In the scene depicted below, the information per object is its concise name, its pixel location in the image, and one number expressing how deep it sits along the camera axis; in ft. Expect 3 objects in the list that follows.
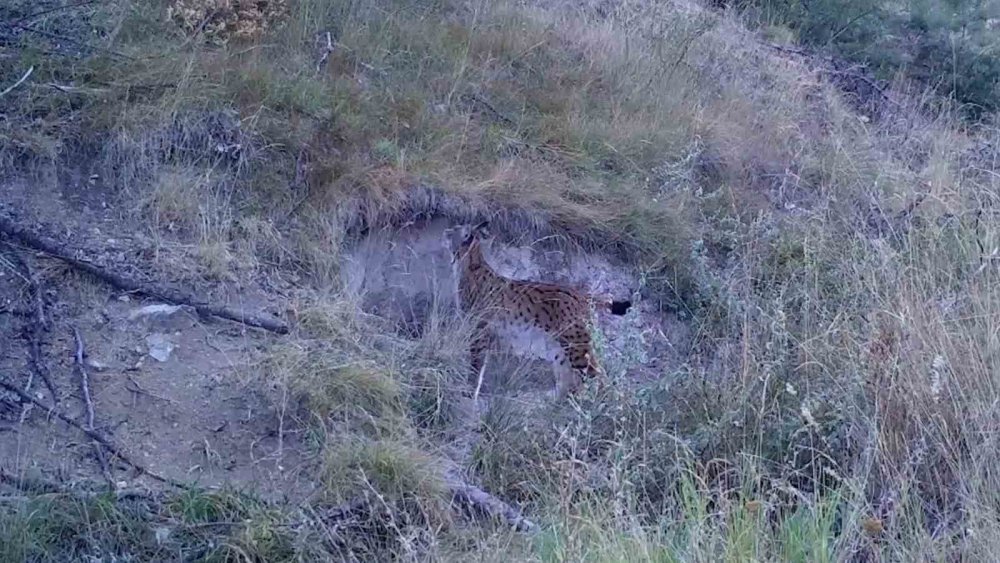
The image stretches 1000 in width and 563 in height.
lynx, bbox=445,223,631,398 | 19.77
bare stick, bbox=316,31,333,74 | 22.19
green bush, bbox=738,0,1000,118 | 31.91
